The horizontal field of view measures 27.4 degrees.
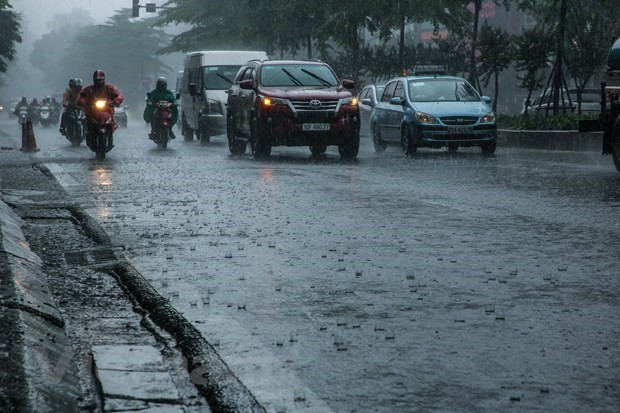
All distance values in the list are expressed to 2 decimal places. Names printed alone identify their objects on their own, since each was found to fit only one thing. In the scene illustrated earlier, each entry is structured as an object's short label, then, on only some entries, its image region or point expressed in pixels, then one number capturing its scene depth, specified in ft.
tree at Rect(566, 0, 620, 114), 113.80
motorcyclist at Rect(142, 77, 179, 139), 97.81
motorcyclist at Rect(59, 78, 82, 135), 101.96
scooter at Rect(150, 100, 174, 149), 95.91
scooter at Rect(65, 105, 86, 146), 101.68
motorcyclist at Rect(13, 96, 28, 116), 179.26
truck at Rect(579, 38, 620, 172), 61.57
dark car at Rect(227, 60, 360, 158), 77.20
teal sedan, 81.25
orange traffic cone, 91.20
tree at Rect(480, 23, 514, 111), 120.16
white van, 104.88
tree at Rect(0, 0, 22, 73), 215.10
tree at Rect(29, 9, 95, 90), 556.51
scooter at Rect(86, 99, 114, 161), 77.77
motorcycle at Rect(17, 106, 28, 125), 176.02
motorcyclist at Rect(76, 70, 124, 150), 78.79
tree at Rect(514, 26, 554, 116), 110.32
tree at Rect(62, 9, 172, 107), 436.35
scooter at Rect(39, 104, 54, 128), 194.08
